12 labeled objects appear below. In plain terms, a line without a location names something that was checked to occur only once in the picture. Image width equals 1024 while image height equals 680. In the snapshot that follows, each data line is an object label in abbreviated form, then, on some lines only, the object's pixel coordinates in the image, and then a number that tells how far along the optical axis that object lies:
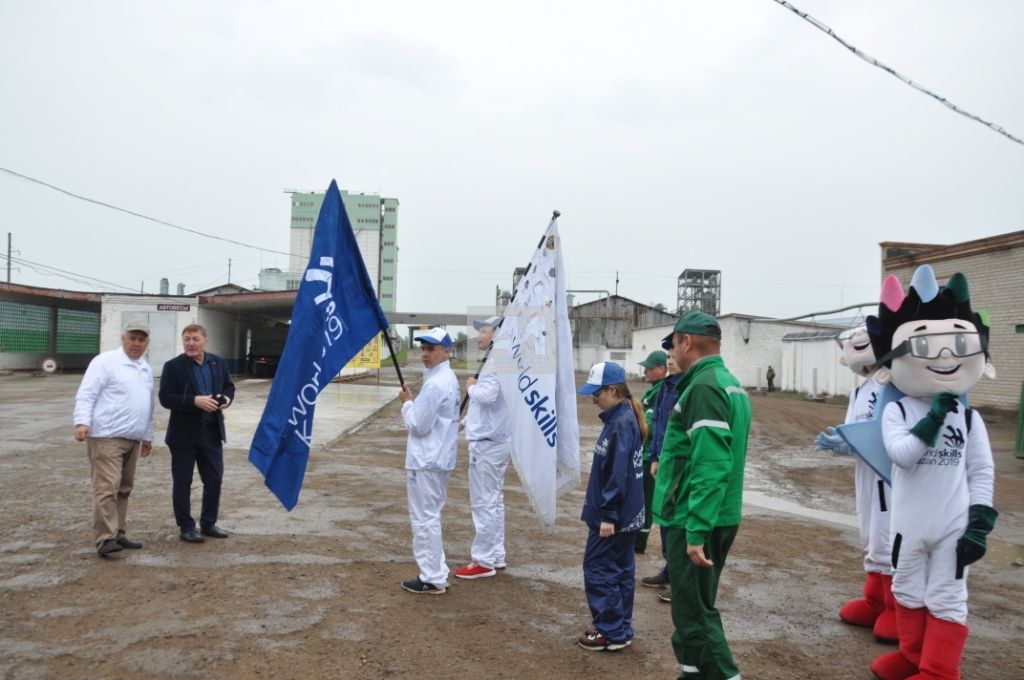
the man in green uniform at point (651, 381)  5.66
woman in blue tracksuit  4.04
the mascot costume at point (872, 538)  4.45
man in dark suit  5.93
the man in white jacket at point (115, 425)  5.47
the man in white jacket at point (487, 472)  5.37
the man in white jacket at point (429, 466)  4.88
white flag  4.75
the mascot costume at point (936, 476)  3.48
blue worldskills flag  4.79
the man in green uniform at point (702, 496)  3.16
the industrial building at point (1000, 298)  19.27
